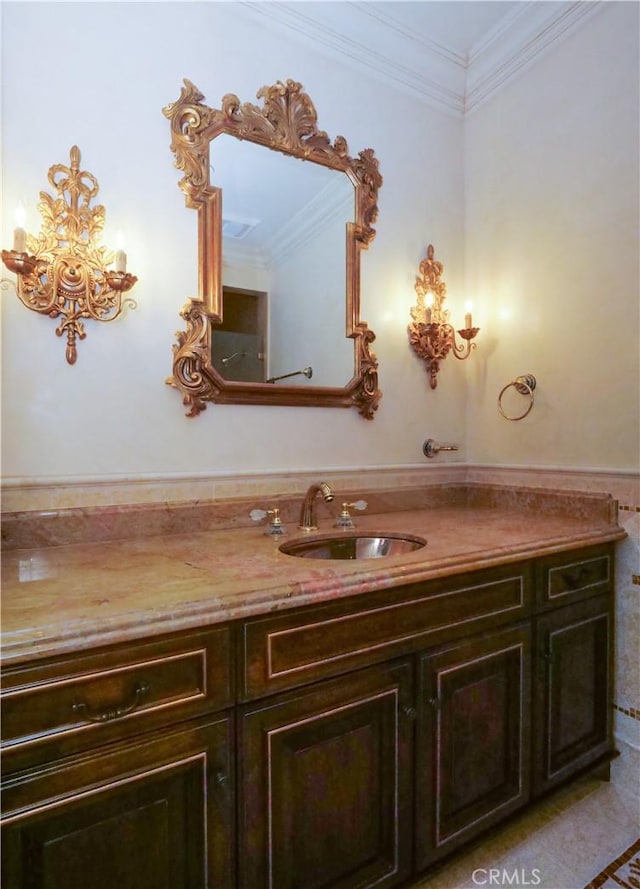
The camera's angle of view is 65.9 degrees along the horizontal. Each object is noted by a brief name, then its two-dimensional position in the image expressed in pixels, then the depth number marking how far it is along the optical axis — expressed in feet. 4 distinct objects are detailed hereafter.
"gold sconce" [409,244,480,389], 6.89
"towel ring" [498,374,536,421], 6.57
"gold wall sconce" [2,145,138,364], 4.44
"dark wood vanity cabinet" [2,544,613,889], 2.66
